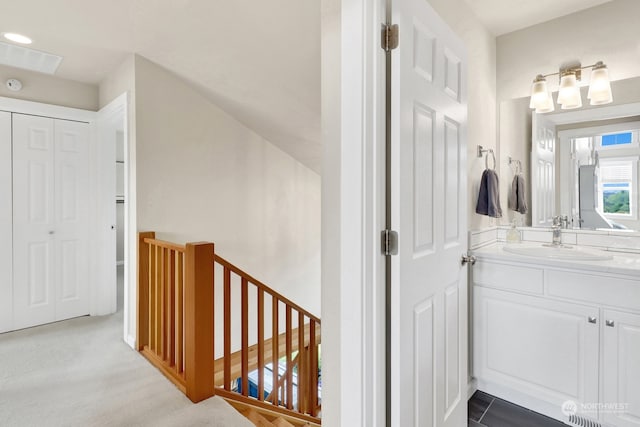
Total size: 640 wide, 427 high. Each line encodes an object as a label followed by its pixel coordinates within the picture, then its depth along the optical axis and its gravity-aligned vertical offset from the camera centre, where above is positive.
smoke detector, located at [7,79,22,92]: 2.78 +1.09
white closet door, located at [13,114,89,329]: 2.89 -0.04
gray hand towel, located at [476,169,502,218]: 1.99 +0.10
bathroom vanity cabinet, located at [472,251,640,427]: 1.53 -0.62
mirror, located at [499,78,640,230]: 1.92 +0.35
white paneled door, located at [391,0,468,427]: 1.11 -0.03
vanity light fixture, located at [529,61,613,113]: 1.91 +0.74
